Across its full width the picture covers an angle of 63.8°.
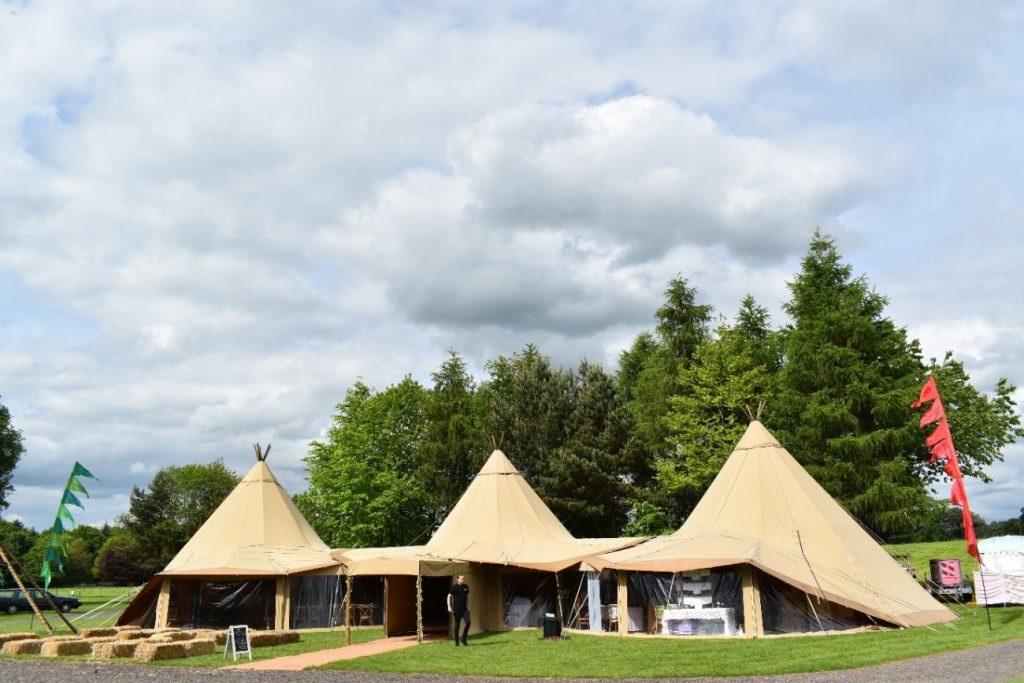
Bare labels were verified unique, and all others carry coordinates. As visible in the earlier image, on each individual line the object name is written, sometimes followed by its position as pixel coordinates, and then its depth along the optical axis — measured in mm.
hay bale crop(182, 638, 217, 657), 15859
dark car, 34094
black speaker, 17453
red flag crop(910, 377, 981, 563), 15719
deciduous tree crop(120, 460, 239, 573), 61281
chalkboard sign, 15141
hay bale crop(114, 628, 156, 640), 17616
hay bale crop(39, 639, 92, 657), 15905
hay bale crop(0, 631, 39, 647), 17297
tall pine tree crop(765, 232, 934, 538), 30078
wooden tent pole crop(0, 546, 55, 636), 19025
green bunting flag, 22109
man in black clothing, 16469
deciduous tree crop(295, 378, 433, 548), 38750
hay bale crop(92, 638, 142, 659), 15438
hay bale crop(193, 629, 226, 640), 17572
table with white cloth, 16391
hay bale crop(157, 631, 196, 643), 17297
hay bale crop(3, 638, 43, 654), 16312
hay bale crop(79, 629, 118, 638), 18281
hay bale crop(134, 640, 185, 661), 14953
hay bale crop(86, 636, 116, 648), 15850
